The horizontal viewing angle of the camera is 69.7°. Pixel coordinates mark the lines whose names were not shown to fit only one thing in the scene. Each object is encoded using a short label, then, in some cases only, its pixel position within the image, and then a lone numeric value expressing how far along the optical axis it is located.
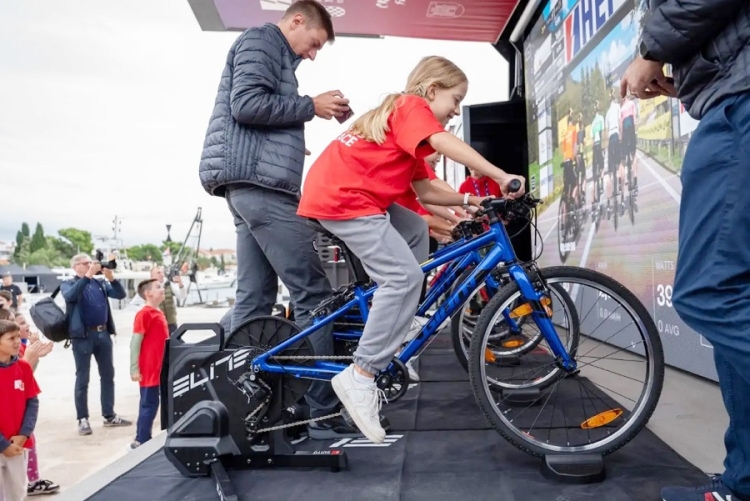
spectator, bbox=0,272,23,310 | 7.50
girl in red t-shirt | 1.59
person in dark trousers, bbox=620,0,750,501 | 1.00
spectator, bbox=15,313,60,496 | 3.43
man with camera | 4.64
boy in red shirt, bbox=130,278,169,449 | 4.09
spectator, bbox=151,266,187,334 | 5.51
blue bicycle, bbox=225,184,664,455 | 1.56
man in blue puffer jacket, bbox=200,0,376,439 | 1.94
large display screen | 2.86
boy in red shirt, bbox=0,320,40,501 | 2.62
